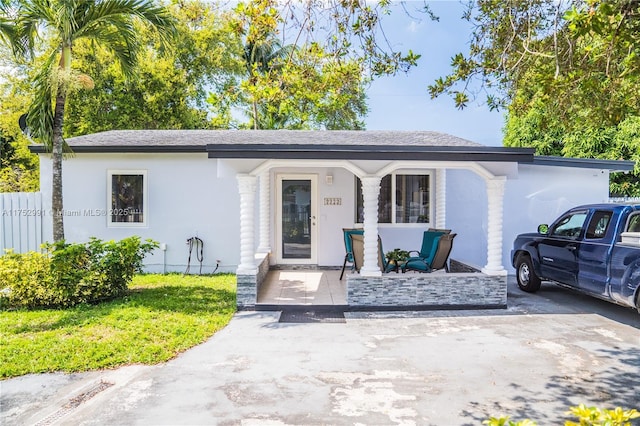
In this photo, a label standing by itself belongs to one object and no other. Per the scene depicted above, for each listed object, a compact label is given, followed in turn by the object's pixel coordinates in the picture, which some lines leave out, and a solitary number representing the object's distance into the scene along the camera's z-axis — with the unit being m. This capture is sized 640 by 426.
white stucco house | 10.33
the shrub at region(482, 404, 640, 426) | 1.55
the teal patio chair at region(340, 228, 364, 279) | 8.46
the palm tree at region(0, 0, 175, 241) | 7.42
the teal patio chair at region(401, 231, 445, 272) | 8.12
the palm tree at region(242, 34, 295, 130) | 22.08
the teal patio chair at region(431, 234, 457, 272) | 7.97
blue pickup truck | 6.29
